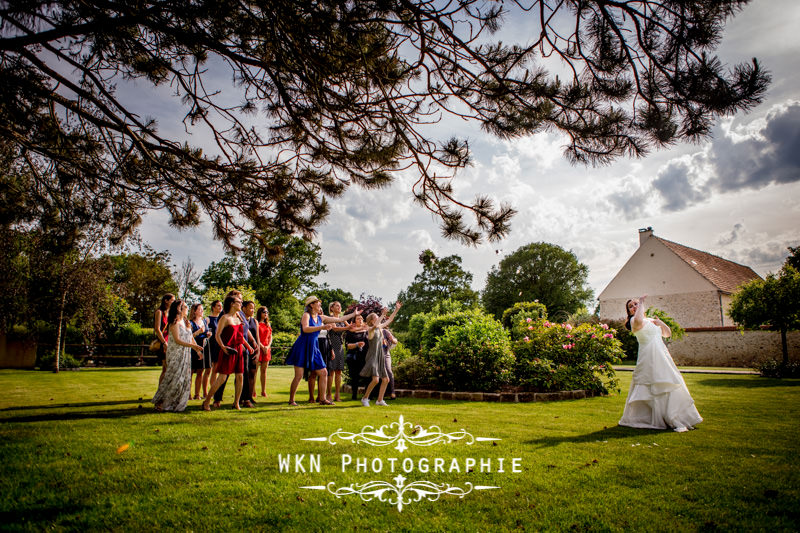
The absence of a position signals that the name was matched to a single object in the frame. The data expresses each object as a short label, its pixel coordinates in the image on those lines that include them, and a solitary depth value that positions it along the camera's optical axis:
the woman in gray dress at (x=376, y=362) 7.96
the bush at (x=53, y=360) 19.44
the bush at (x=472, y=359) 9.71
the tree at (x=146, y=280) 37.34
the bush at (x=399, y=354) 12.36
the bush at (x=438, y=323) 12.49
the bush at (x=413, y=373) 10.44
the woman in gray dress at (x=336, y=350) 8.70
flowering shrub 9.86
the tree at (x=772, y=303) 15.57
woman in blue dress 7.60
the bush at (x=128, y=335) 24.59
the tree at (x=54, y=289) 17.48
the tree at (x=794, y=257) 27.18
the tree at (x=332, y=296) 50.31
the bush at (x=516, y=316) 21.42
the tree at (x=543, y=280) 42.09
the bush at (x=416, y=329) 23.69
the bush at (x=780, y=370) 15.26
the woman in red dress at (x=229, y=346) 6.98
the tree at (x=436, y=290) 44.84
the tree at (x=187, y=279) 44.25
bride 5.88
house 28.98
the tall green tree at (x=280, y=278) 36.44
